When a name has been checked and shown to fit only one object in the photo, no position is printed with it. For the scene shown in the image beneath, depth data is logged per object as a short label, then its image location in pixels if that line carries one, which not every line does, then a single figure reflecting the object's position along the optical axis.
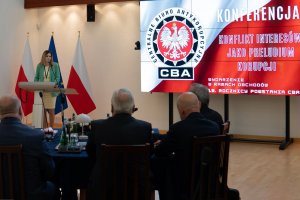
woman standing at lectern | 8.00
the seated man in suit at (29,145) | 3.14
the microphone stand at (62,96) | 4.60
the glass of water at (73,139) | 3.75
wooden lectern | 5.01
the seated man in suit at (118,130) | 3.23
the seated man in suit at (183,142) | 3.33
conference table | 3.59
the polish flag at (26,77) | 9.07
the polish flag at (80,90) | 8.84
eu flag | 9.09
